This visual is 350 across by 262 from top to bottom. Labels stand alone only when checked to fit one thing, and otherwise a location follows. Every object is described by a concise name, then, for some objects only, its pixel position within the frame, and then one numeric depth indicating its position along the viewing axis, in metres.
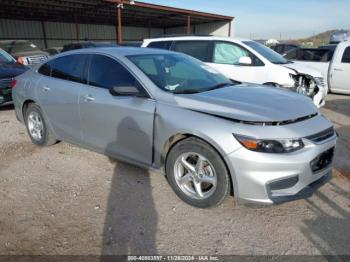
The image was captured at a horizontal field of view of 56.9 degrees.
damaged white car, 7.13
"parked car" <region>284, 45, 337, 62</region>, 10.14
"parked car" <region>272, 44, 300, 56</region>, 17.07
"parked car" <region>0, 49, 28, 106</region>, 7.35
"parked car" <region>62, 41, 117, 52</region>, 15.35
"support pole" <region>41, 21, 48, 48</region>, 29.10
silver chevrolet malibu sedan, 2.88
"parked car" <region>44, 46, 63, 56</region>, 18.12
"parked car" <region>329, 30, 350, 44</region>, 22.32
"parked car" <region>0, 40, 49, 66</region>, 12.63
